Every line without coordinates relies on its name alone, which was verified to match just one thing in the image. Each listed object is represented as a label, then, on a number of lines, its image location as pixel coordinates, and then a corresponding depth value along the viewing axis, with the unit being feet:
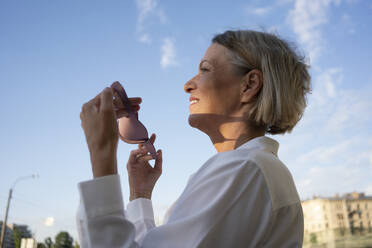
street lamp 51.45
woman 3.14
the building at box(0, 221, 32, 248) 251.60
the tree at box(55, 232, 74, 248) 246.64
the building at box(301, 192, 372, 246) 197.88
